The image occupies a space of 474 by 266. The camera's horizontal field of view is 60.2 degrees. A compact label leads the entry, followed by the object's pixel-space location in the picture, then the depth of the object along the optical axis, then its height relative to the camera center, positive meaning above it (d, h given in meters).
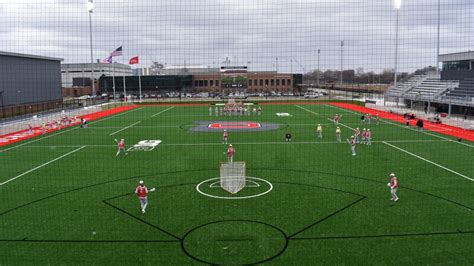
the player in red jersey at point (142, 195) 11.22 -2.79
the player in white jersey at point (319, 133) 25.04 -2.56
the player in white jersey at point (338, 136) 23.68 -2.58
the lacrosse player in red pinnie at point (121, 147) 20.14 -2.62
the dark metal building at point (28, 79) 34.25 +1.45
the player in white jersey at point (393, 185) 11.95 -2.75
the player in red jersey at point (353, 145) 19.28 -2.53
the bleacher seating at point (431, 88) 39.72 +0.29
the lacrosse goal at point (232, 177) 13.52 -2.87
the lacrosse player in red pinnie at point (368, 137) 22.33 -2.52
